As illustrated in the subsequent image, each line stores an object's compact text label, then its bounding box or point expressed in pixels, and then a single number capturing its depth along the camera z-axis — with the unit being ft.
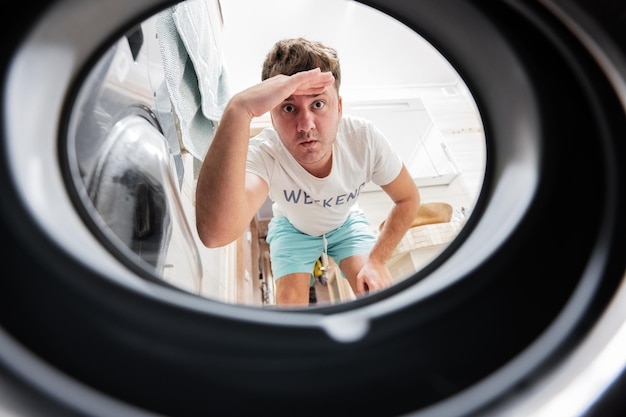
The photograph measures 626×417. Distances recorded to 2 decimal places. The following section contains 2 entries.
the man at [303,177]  2.55
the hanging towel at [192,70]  2.32
